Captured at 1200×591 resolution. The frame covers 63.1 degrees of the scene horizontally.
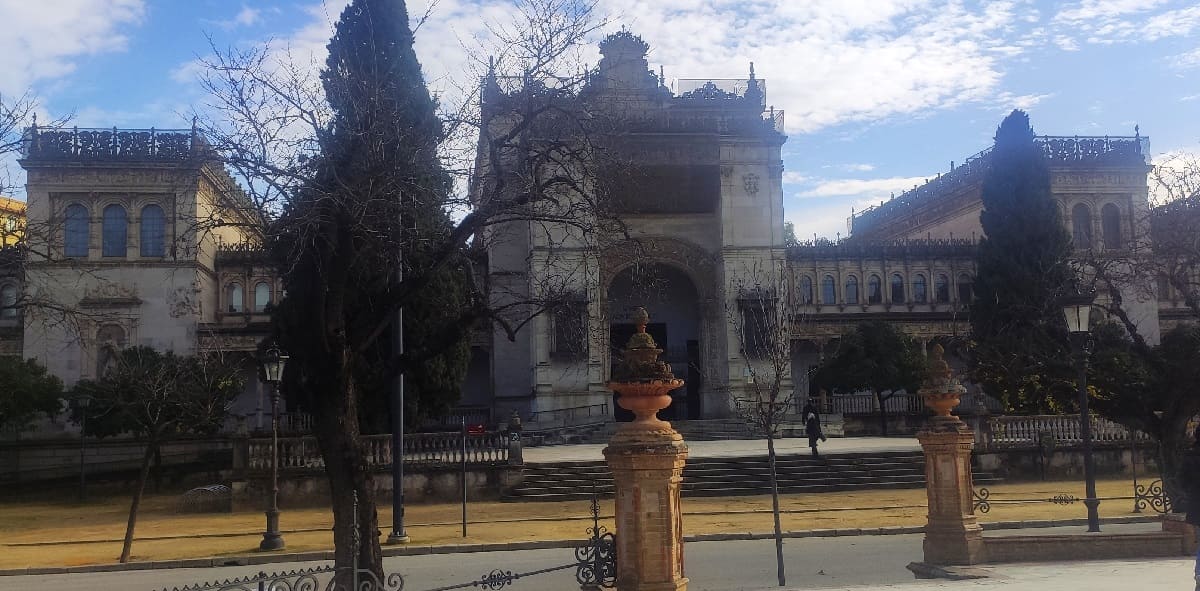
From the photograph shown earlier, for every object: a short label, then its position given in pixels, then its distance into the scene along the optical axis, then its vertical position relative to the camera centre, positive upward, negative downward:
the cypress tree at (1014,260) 34.78 +3.80
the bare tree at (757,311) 35.69 +2.00
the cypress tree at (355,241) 9.74 +1.47
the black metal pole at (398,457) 17.73 -1.50
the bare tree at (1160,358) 16.09 -0.10
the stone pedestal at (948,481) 12.60 -1.60
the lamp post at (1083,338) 15.80 +0.27
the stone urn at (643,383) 8.48 -0.13
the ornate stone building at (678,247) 37.06 +4.78
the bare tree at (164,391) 27.25 -0.23
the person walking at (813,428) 26.19 -1.74
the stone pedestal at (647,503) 8.41 -1.17
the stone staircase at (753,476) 24.52 -2.90
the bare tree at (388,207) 9.71 +1.75
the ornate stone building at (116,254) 39.03 +5.39
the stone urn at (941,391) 12.91 -0.43
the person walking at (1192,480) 7.94 -1.06
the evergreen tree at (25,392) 31.25 -0.16
